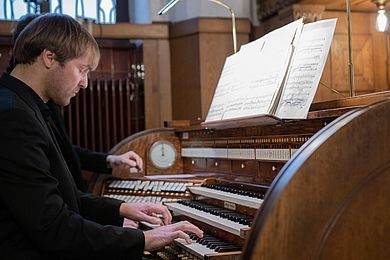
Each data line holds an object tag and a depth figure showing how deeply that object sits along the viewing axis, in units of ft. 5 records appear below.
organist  5.42
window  16.63
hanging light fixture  14.20
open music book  7.20
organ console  4.57
